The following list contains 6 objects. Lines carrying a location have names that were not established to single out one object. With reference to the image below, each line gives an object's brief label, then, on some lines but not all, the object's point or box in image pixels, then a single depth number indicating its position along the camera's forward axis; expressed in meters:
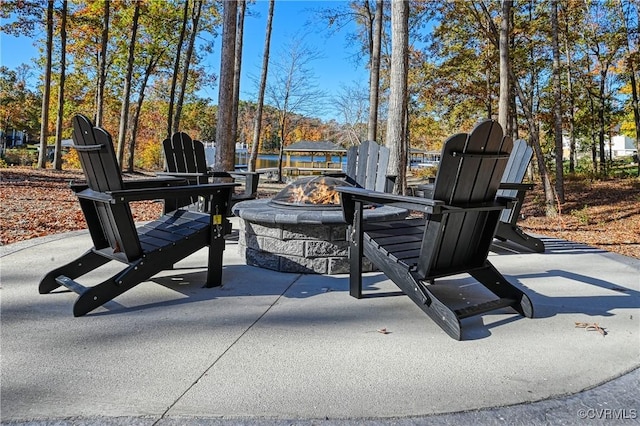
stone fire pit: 3.11
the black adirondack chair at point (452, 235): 1.99
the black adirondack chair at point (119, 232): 2.24
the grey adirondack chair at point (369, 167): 4.48
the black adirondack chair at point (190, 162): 4.49
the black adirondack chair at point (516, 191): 3.82
